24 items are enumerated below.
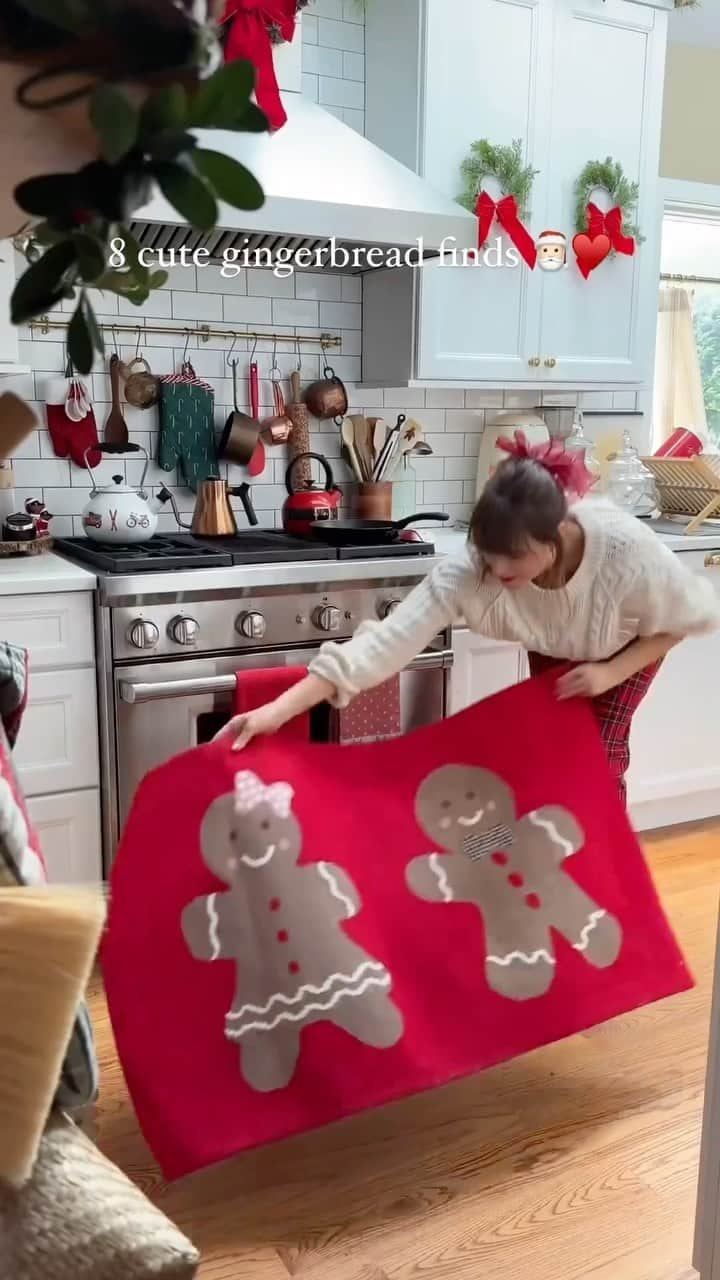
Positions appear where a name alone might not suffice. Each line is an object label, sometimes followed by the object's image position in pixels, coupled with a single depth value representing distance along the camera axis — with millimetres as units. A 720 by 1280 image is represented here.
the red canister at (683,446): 3746
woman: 1972
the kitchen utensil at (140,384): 3076
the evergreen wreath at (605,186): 3260
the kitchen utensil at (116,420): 3051
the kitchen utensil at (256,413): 3227
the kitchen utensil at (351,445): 3379
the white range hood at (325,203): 2643
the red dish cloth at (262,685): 2541
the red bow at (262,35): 2676
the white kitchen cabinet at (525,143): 3037
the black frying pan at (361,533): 2895
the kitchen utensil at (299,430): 3281
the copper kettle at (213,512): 2973
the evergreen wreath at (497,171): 3078
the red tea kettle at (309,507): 3129
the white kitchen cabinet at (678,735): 3430
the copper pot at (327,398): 3299
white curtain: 4281
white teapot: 2803
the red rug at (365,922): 1818
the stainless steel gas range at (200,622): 2535
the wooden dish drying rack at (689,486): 3453
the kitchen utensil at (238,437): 3164
